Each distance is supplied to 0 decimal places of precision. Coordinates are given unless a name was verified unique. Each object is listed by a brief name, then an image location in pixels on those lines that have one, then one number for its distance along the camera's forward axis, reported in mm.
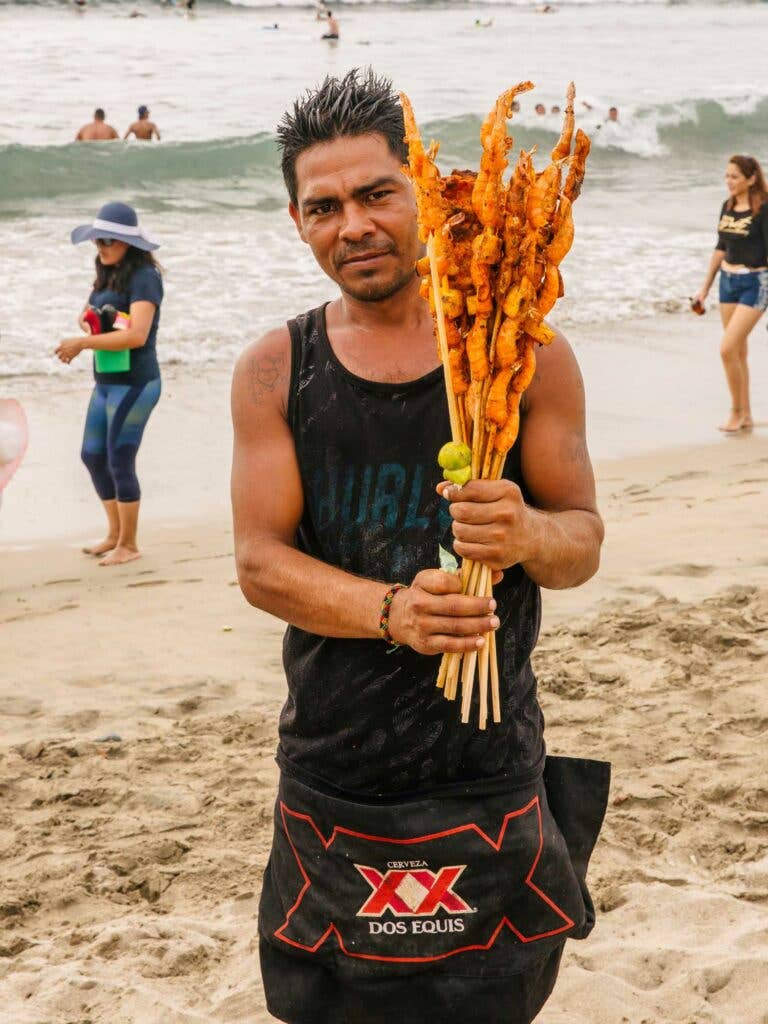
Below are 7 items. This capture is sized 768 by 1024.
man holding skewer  2291
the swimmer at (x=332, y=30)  45844
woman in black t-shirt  9438
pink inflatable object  5676
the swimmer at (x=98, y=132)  24969
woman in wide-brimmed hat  7047
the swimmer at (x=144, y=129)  25609
